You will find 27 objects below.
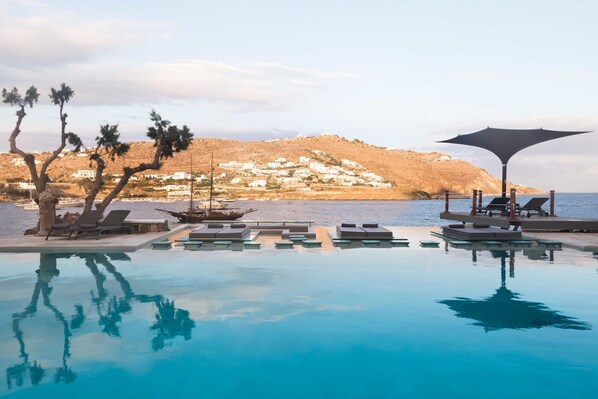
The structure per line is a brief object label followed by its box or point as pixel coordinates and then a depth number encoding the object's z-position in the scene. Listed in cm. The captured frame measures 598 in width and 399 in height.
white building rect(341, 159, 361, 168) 13162
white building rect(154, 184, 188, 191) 11660
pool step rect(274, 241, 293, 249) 1455
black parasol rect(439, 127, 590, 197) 1936
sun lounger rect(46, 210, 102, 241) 1512
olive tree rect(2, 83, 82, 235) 1664
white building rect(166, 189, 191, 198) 11619
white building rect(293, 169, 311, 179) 12388
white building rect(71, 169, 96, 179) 10705
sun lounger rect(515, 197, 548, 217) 1845
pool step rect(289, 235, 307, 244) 1564
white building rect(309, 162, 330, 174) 12367
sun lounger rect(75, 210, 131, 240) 1555
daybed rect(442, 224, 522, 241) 1580
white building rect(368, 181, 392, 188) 12750
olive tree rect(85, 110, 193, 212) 2089
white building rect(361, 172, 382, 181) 13021
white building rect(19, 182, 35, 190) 11258
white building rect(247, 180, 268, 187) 11936
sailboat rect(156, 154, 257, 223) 4038
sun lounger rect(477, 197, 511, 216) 1861
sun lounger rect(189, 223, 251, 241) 1581
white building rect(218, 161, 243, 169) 11788
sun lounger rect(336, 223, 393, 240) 1608
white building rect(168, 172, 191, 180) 11450
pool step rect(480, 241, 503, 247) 1533
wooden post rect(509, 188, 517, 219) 1602
